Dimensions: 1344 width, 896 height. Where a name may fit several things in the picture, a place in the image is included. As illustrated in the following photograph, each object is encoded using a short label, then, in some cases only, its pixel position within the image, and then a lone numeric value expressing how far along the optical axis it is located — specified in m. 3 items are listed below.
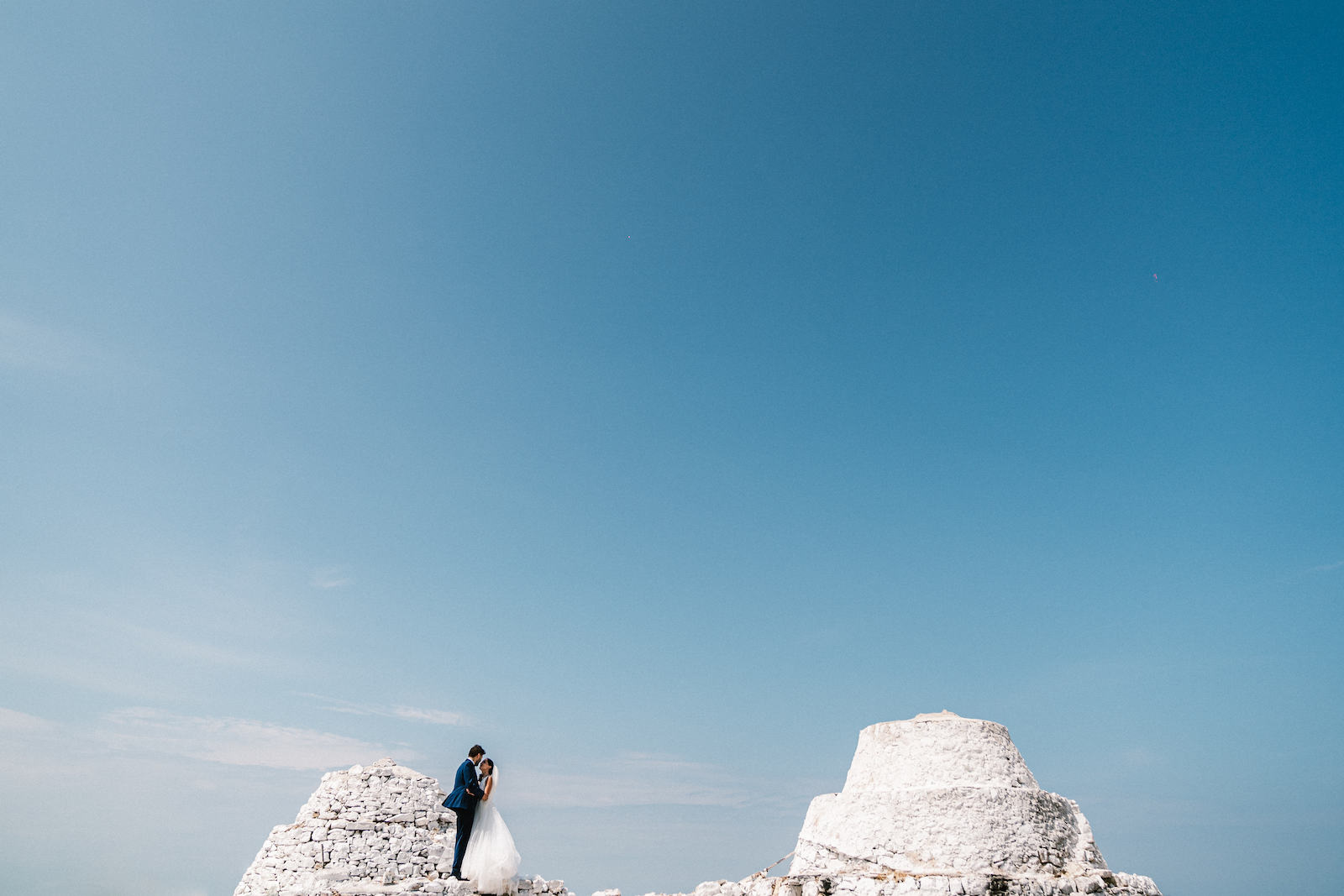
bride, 14.68
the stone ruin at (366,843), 15.25
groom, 14.73
